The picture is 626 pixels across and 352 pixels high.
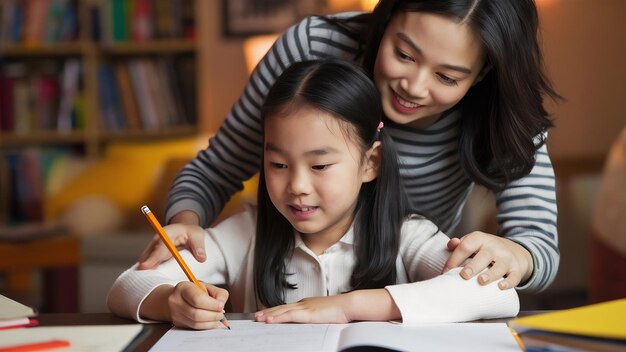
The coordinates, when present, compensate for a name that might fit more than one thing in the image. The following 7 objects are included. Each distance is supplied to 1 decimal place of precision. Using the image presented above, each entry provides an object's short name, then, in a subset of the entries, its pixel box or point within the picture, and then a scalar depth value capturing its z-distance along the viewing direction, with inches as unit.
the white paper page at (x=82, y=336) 54.7
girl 61.1
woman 67.0
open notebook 54.2
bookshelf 211.0
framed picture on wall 210.8
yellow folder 53.3
